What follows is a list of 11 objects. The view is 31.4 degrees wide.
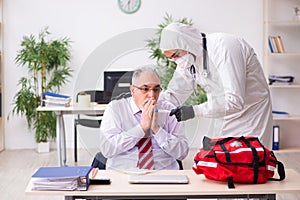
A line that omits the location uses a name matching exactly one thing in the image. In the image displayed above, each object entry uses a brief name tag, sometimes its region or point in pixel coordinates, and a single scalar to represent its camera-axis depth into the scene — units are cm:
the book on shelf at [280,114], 592
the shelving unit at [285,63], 603
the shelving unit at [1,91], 598
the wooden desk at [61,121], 457
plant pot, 590
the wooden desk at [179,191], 193
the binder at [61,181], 195
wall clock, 606
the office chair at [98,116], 232
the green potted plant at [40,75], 573
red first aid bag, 199
